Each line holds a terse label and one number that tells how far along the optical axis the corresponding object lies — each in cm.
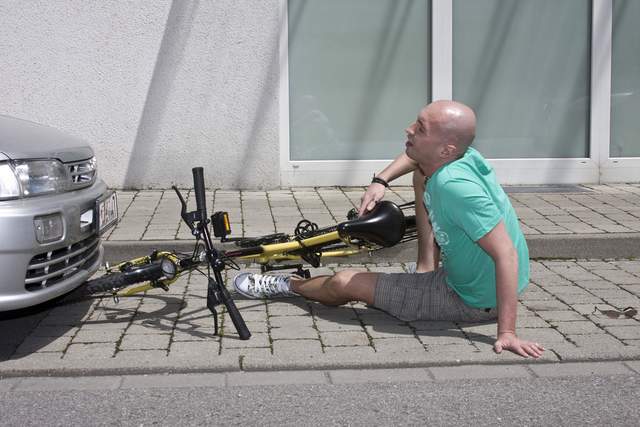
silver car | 434
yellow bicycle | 498
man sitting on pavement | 451
